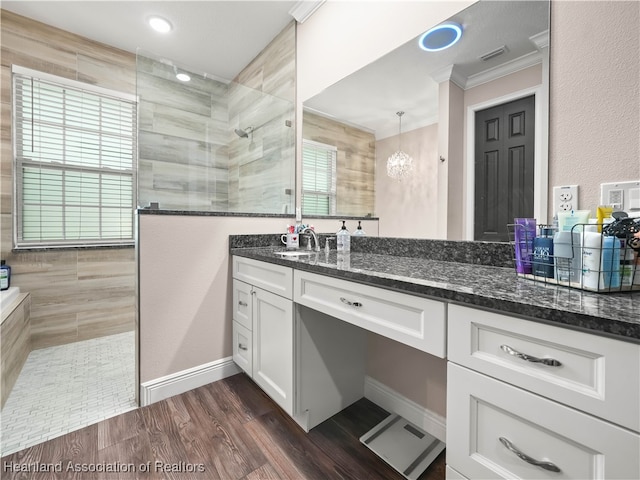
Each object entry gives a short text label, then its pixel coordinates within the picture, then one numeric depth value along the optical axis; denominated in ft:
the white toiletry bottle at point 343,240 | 6.09
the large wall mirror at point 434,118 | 3.73
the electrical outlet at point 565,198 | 3.36
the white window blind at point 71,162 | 7.91
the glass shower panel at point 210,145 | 6.24
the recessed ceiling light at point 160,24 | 7.81
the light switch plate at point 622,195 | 2.93
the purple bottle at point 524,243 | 3.12
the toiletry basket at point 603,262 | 2.38
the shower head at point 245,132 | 8.18
